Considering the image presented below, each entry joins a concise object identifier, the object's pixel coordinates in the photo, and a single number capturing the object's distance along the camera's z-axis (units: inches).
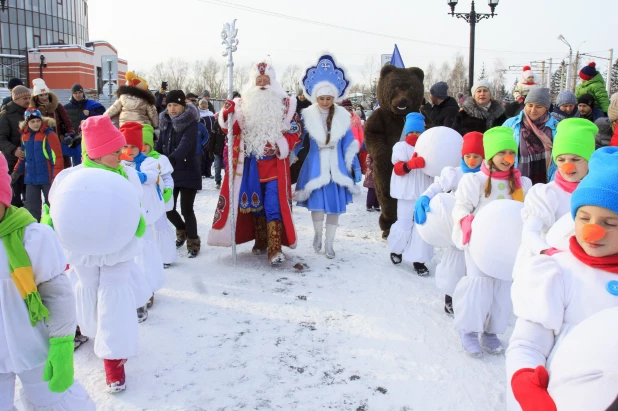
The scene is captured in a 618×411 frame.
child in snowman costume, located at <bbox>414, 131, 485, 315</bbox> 151.3
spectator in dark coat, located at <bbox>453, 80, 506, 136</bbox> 237.6
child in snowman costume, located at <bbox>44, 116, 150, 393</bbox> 104.0
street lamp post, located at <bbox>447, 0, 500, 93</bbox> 480.8
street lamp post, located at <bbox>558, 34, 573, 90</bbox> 1358.3
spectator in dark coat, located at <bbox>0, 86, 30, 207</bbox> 255.6
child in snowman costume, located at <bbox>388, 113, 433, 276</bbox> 205.0
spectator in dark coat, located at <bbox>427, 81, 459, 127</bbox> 279.0
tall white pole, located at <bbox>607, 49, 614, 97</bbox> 1397.6
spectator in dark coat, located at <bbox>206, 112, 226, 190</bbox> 344.5
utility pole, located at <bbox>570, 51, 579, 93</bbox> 1679.4
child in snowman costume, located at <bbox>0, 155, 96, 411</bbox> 81.0
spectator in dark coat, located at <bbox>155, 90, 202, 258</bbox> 224.7
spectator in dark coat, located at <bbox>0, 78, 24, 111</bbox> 289.0
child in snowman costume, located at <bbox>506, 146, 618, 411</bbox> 65.4
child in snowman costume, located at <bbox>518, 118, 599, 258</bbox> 107.3
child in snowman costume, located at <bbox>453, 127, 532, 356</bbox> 134.3
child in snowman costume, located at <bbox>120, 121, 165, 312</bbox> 159.3
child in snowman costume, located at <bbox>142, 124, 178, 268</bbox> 181.8
